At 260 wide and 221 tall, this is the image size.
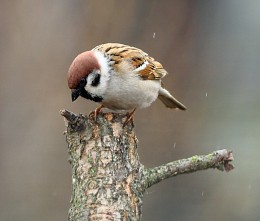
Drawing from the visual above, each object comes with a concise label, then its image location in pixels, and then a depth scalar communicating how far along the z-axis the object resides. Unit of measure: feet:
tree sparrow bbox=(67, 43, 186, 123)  21.09
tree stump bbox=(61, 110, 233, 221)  17.98
